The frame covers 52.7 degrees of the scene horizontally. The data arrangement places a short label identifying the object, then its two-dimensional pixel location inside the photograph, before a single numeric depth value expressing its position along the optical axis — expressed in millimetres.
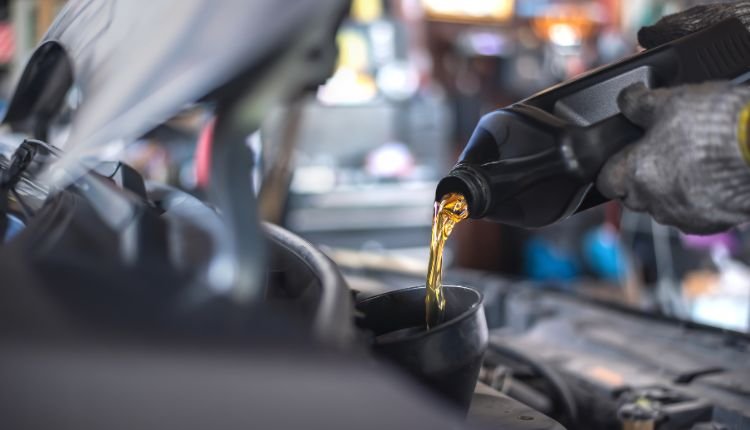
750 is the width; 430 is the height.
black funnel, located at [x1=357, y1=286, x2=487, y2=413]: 649
